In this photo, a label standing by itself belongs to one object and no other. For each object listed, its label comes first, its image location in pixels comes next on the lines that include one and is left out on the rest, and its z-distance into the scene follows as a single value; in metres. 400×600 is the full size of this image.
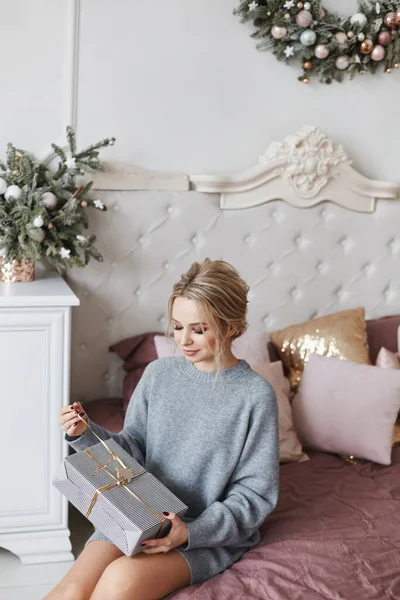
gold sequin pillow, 2.62
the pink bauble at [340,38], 2.72
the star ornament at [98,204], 2.50
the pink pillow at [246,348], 2.52
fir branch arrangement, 2.33
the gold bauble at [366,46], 2.75
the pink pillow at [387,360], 2.61
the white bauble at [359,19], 2.73
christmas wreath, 2.65
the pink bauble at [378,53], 2.78
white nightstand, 2.21
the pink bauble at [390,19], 2.74
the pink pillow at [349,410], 2.39
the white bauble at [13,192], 2.36
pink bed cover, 1.65
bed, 2.60
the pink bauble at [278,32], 2.65
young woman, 1.65
